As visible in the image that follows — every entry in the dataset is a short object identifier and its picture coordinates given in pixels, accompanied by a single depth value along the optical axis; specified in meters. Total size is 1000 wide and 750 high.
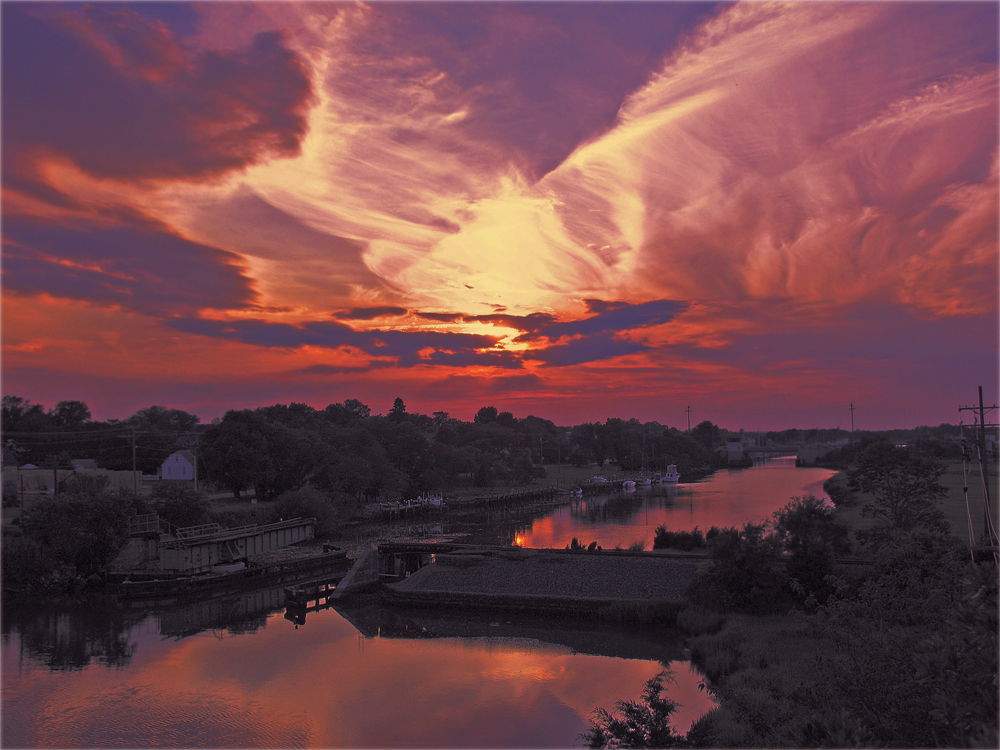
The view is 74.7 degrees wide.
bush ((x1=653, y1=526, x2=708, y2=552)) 46.49
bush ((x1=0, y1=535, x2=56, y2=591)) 41.94
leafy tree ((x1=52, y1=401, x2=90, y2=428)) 115.53
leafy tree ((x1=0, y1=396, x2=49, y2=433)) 98.50
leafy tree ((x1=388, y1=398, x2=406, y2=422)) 174.12
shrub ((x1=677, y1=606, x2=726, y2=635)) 30.31
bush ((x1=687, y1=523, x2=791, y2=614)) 31.84
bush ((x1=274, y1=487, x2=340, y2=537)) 64.06
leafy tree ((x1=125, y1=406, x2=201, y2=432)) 146.25
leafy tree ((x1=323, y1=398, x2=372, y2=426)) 159.00
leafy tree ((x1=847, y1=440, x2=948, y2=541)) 41.53
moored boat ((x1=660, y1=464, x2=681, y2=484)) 143.50
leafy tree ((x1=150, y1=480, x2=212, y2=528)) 53.69
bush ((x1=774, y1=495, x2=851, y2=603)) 31.64
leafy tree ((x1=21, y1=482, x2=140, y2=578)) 43.28
